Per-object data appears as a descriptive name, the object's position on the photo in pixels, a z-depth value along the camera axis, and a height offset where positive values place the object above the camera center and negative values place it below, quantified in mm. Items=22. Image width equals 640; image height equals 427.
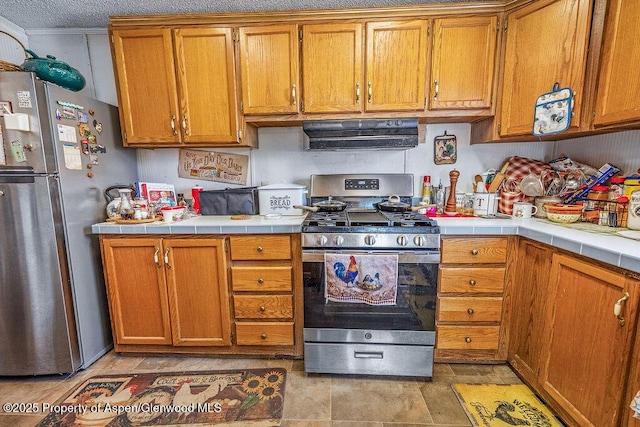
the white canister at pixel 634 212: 1340 -165
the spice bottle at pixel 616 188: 1496 -53
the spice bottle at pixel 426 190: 2121 -79
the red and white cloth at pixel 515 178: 1892 +8
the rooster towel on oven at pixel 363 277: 1516 -538
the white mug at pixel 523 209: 1777 -197
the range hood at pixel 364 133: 1825 +319
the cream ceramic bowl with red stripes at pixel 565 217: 1551 -216
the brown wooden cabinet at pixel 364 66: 1737 +731
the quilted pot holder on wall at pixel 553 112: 1474 +370
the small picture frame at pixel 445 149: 2141 +239
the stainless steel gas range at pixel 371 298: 1527 -670
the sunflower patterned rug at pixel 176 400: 1376 -1174
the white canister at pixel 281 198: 2010 -124
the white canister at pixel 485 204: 1815 -163
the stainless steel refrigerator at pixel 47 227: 1466 -250
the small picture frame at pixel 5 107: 1428 +392
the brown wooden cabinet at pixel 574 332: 1023 -683
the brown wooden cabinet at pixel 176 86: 1804 +645
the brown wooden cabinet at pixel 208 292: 1693 -691
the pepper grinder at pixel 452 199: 1901 -136
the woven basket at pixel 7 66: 1475 +632
